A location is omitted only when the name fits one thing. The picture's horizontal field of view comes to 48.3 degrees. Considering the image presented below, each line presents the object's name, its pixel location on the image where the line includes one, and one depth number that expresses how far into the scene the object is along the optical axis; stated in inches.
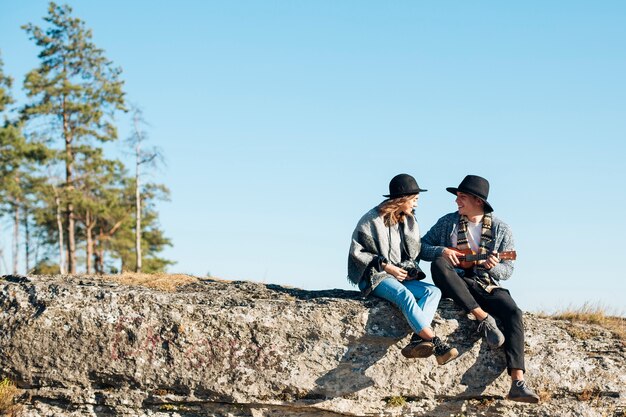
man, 314.9
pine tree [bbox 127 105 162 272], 1165.1
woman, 314.5
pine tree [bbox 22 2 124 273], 1210.6
